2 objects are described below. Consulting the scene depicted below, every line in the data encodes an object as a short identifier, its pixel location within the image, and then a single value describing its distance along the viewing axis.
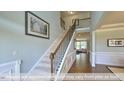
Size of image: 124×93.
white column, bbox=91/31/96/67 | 3.14
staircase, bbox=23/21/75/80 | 1.31
